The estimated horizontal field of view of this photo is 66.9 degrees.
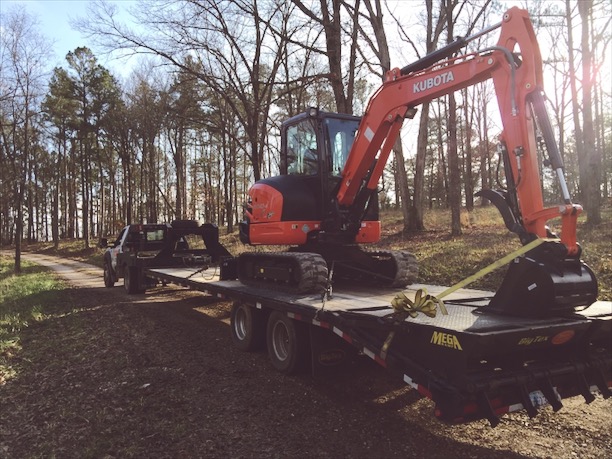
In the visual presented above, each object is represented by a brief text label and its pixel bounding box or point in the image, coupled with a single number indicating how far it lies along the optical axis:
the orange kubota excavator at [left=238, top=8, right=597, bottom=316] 4.21
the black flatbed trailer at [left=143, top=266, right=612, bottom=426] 3.50
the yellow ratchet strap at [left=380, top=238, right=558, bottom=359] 4.11
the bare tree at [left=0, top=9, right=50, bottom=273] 19.91
